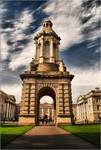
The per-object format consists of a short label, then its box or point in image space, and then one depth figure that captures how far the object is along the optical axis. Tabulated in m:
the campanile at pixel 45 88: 42.89
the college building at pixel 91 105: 97.12
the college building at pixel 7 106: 108.47
